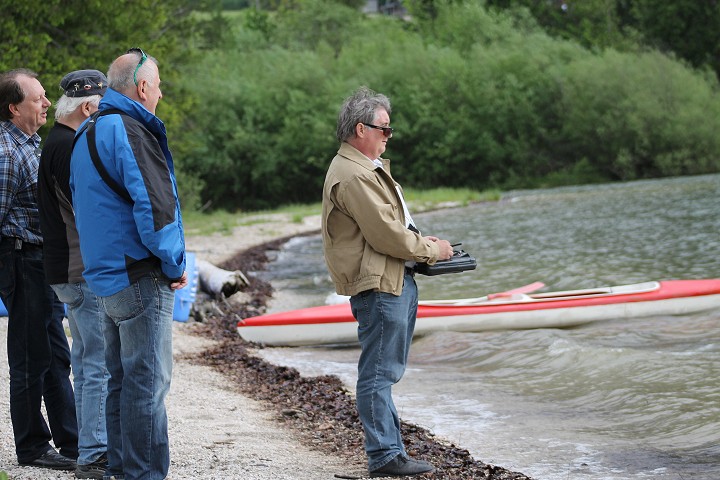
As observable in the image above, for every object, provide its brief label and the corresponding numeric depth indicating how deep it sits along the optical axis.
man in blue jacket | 7.46
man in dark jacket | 8.49
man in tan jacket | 8.85
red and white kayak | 19.67
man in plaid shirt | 9.02
